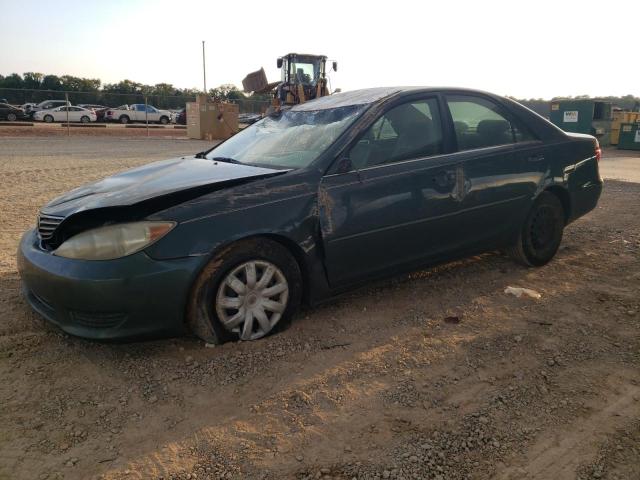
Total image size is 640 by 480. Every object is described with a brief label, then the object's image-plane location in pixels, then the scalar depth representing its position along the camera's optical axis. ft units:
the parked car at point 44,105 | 110.32
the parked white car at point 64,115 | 111.88
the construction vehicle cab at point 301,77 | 62.59
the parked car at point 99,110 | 120.37
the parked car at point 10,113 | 99.81
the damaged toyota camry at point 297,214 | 9.60
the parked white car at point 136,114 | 121.49
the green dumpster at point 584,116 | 63.98
